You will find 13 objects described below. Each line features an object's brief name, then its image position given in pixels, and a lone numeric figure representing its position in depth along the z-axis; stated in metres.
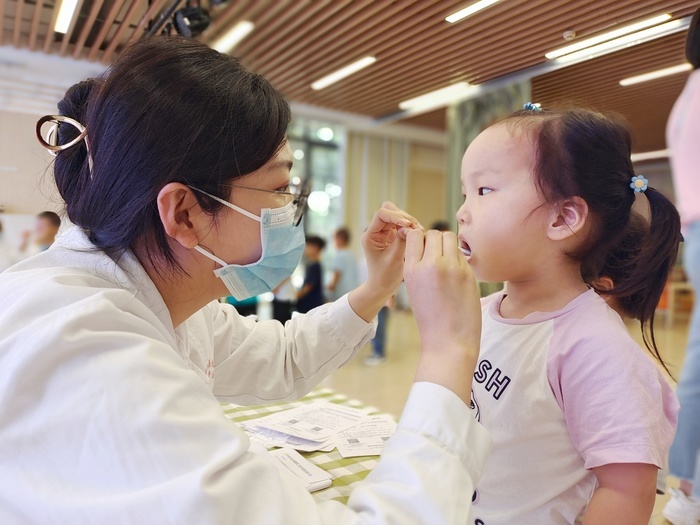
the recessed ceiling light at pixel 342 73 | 1.63
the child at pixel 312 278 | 3.74
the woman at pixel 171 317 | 0.54
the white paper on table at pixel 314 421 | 1.22
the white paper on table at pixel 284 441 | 1.15
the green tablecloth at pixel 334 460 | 0.96
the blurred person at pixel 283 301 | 2.64
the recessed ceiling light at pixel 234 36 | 3.06
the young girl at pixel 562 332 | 0.70
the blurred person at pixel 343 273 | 4.46
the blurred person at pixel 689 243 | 0.40
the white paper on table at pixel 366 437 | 1.13
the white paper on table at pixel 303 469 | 0.98
